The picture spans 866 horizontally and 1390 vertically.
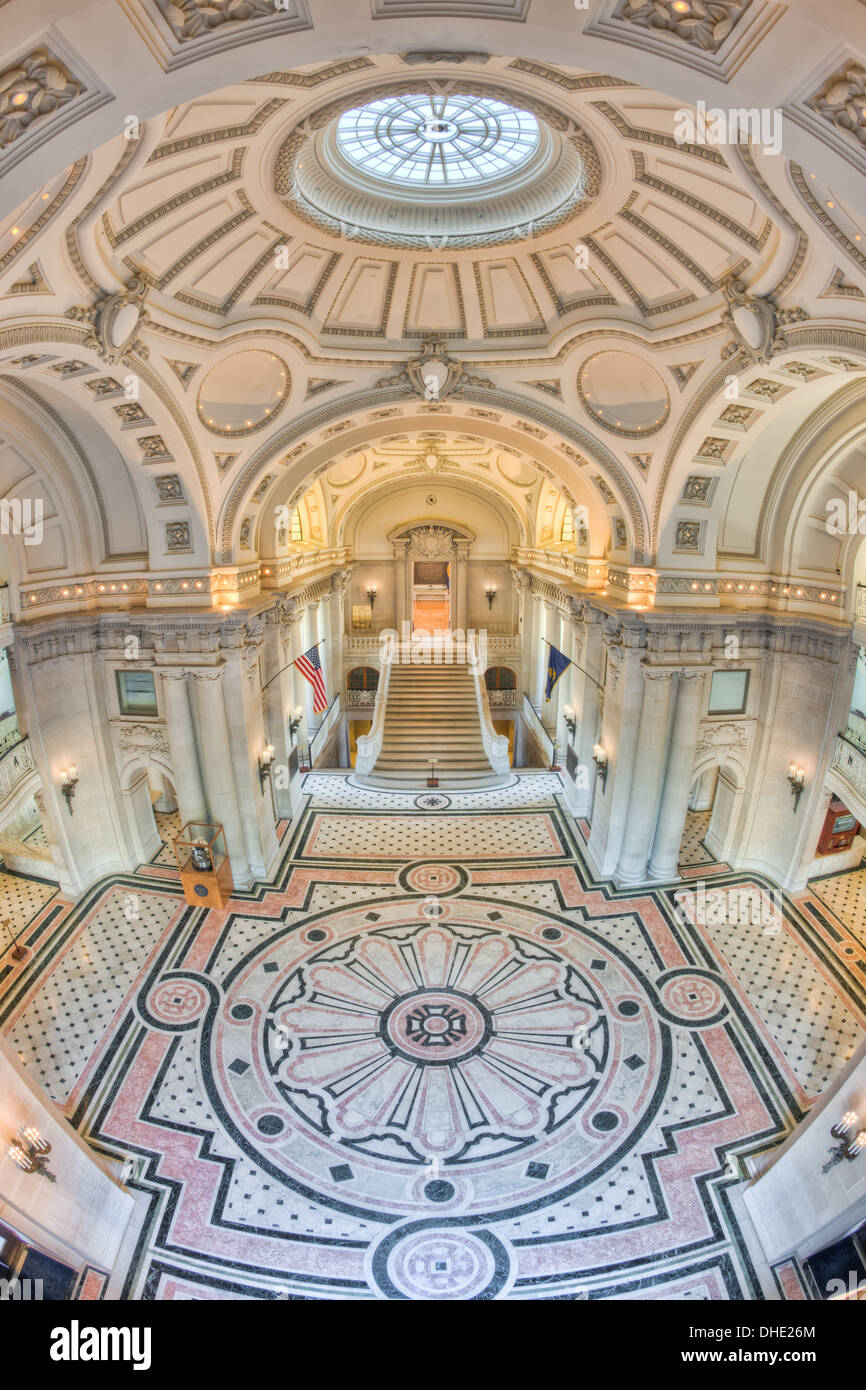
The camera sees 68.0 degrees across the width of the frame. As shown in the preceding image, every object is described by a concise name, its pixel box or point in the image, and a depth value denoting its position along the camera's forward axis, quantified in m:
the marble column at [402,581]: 26.97
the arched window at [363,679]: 27.48
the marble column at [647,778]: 13.24
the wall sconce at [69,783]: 13.24
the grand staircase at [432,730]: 19.69
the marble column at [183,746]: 13.05
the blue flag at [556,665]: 16.32
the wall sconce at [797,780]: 13.18
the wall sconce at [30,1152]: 6.48
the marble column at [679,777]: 13.31
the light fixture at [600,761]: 15.00
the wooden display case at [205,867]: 13.38
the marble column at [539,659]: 23.39
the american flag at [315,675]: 16.02
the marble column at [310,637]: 20.47
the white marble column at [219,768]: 13.09
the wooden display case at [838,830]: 13.61
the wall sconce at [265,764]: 14.81
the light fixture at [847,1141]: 6.63
